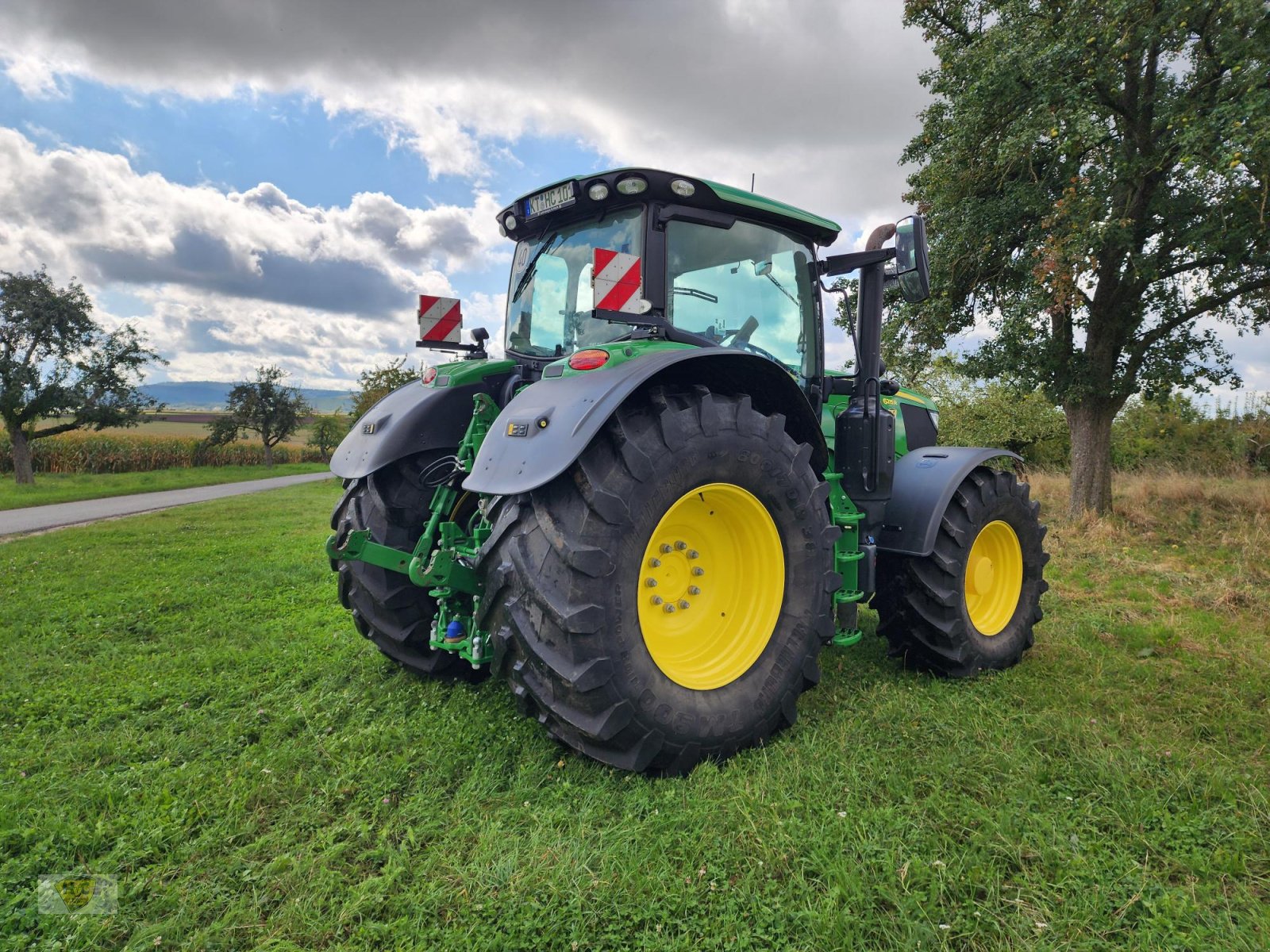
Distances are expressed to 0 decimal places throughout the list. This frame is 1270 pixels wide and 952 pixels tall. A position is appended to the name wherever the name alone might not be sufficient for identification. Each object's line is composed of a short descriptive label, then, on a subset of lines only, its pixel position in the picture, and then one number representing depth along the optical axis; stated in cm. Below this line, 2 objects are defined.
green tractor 219
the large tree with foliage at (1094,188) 645
